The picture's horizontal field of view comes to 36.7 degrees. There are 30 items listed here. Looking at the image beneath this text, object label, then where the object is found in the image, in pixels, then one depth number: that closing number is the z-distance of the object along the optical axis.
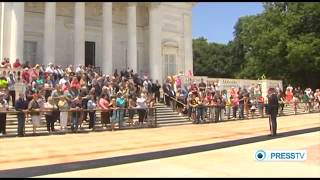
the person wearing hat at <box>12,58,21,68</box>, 27.84
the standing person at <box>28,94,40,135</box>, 20.92
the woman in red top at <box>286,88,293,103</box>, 40.41
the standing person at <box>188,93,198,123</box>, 28.95
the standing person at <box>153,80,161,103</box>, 32.47
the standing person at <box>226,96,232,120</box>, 31.19
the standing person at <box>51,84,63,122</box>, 22.78
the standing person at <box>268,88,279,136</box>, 19.38
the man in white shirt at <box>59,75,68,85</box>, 25.31
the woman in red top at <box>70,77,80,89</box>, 24.97
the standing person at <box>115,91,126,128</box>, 23.96
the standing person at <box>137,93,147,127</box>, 25.31
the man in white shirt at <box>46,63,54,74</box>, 26.75
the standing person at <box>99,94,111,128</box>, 23.31
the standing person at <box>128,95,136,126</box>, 24.64
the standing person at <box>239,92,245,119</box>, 31.98
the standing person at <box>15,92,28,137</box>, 20.31
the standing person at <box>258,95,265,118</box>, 33.68
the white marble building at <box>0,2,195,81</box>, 32.97
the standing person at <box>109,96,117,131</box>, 23.56
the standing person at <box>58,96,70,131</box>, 21.91
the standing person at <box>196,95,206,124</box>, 28.62
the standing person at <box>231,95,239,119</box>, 31.42
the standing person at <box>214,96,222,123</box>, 29.55
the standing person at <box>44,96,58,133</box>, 21.52
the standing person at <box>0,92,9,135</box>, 20.03
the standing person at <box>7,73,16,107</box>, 24.36
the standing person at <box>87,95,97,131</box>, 22.90
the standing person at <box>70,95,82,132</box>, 22.09
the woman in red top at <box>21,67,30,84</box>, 26.20
